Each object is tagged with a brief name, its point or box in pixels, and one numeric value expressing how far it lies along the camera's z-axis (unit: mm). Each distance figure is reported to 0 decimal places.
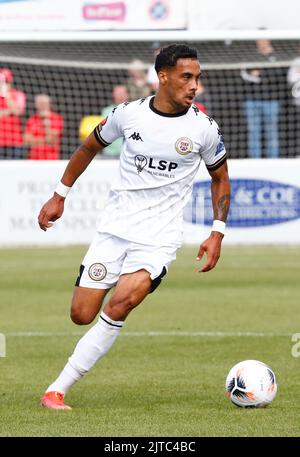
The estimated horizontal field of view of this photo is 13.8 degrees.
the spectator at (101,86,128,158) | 21125
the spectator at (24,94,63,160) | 21797
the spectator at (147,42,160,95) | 21719
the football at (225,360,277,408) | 8094
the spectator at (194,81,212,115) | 21811
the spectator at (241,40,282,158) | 21906
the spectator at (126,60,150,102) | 21734
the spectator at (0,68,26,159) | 21453
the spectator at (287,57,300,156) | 21828
